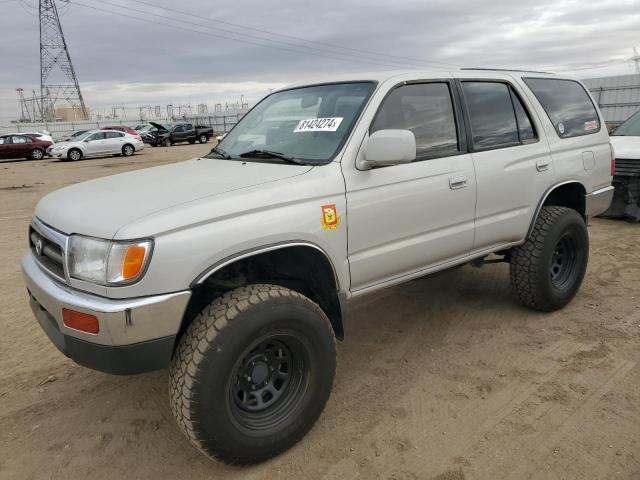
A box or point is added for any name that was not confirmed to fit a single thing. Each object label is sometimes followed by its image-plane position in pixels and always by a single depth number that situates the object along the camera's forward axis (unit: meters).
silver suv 2.23
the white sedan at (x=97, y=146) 24.38
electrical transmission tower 56.47
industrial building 22.67
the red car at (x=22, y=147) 25.20
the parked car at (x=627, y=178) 7.12
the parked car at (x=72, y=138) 25.69
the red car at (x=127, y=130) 27.83
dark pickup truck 34.56
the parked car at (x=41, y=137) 26.25
